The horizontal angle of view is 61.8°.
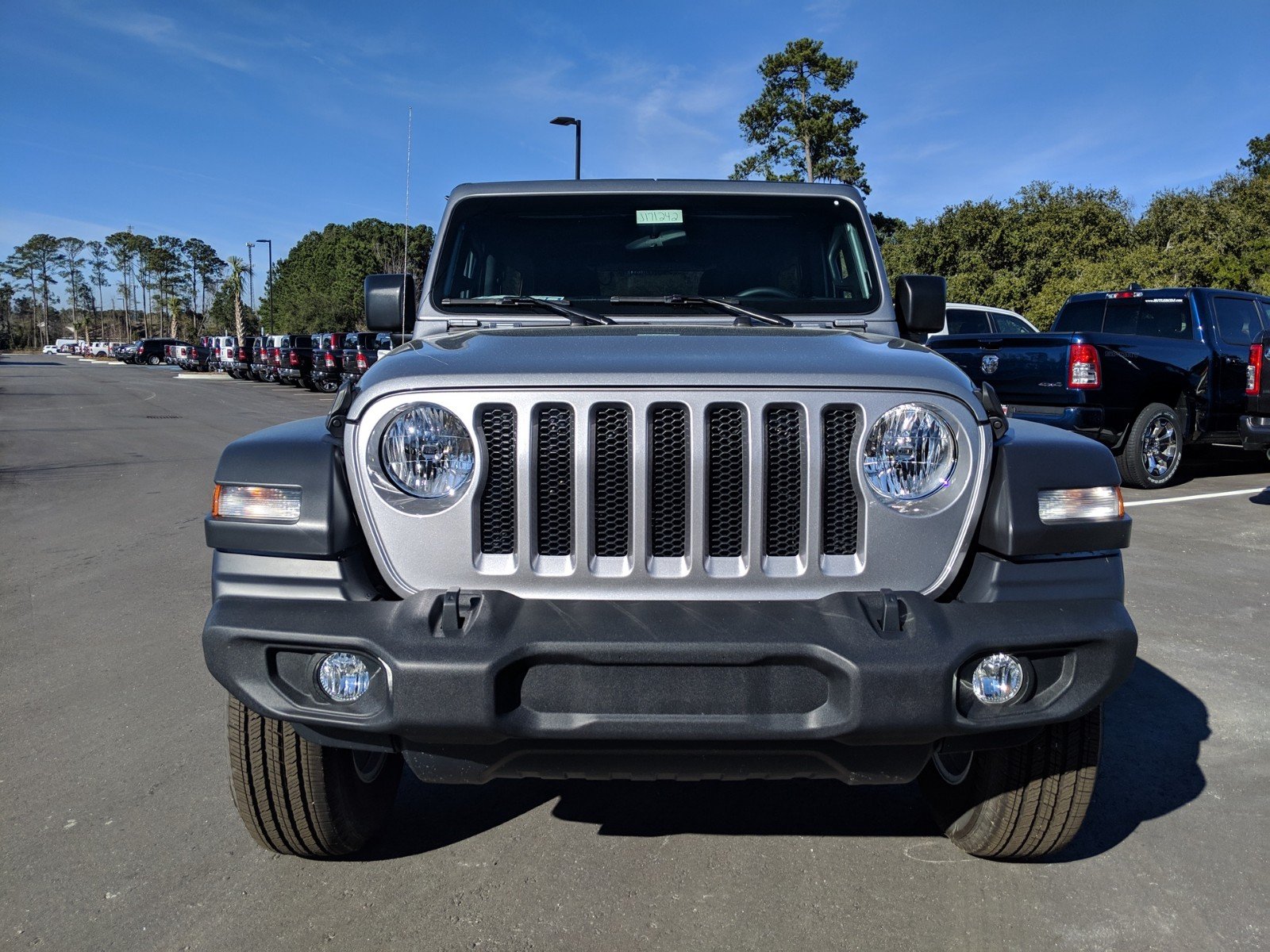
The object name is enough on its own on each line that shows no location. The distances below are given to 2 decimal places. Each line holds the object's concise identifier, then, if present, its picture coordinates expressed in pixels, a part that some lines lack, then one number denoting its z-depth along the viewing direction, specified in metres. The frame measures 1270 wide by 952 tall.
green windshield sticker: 3.92
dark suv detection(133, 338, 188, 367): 71.19
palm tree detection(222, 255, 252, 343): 82.31
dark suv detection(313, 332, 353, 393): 29.16
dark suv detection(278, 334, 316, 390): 33.53
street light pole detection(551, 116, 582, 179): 20.53
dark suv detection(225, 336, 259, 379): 43.25
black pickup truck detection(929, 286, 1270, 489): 9.72
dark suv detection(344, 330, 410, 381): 25.52
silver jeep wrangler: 2.24
